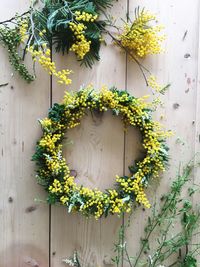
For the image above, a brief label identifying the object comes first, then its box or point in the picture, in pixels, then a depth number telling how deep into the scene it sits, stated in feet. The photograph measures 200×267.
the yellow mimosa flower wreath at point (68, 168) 3.89
